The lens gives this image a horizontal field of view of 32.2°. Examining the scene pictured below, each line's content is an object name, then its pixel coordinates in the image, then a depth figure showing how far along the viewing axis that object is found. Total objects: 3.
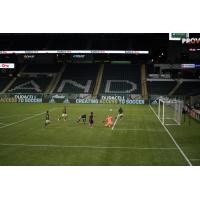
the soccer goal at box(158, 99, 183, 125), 33.94
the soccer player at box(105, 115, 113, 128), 31.27
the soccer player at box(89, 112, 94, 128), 30.29
